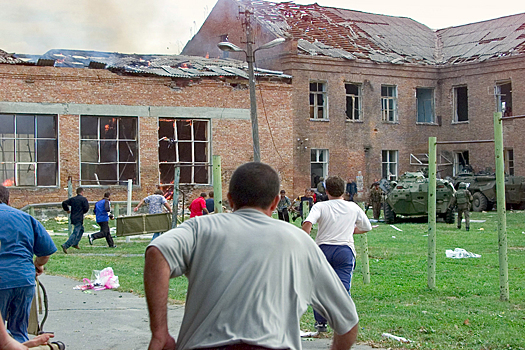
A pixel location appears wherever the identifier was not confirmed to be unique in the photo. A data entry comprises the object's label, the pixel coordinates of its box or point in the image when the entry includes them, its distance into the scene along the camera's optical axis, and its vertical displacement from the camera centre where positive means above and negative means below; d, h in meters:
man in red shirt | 17.52 -0.63
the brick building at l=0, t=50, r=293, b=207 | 29.06 +2.59
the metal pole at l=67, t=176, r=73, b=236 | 19.78 -0.18
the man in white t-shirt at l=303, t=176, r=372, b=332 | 7.08 -0.47
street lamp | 21.59 +2.73
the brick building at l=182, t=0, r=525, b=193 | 35.94 +4.84
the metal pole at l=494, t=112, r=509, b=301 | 9.07 -0.43
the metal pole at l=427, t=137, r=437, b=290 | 9.94 -0.47
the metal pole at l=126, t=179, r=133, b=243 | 20.52 -0.50
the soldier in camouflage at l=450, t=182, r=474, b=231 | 22.40 -0.77
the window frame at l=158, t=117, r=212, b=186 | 31.64 +1.54
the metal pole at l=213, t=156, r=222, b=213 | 10.09 -0.03
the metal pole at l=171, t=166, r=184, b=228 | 16.52 -0.38
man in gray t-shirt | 3.05 -0.45
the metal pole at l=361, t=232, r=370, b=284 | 10.58 -1.27
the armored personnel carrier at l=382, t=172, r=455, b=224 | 25.33 -0.77
